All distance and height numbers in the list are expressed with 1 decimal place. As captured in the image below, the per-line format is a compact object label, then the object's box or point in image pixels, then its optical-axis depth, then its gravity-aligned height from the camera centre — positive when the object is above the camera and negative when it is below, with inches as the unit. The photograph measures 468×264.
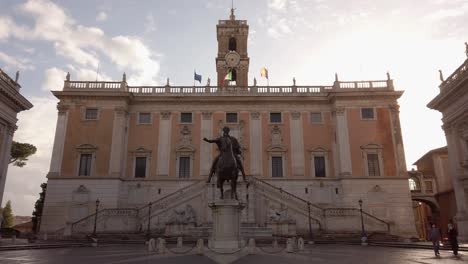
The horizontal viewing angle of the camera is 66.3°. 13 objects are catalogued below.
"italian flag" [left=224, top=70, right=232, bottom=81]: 1851.0 +776.2
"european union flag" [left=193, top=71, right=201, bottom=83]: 1589.6 +647.1
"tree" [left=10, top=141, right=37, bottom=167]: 1753.2 +364.2
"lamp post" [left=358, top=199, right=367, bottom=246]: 962.0 -32.9
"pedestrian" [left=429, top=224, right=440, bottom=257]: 590.9 -15.9
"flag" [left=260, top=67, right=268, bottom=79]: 1659.6 +698.4
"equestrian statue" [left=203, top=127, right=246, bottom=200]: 557.6 +99.1
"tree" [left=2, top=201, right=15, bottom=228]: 2558.1 +86.6
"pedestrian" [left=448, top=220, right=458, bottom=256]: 606.6 -18.1
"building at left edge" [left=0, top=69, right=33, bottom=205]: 1054.4 +336.5
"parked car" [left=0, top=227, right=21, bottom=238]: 1264.8 -13.5
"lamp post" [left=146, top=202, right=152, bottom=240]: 1092.3 +24.3
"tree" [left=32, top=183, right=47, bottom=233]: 1660.9 +86.7
